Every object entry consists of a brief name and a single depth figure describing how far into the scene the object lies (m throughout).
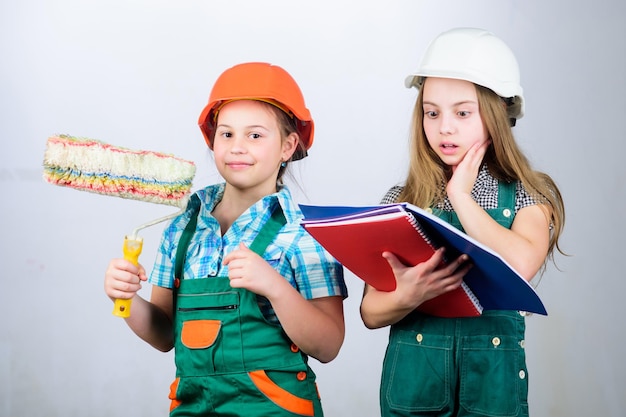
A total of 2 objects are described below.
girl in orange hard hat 2.74
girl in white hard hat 2.68
